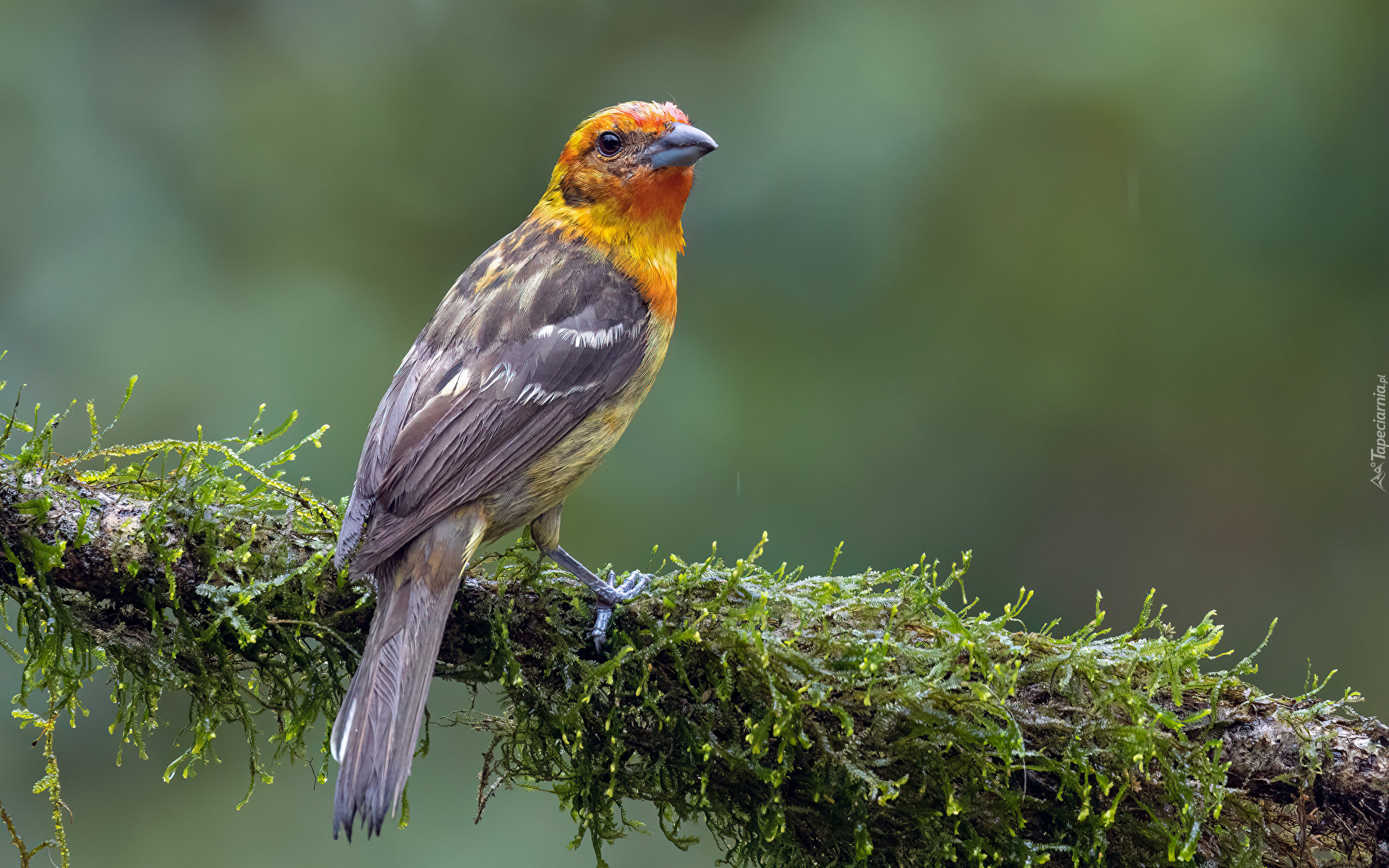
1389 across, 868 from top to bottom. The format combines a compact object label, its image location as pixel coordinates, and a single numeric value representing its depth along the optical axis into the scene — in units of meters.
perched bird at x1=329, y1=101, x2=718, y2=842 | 4.86
